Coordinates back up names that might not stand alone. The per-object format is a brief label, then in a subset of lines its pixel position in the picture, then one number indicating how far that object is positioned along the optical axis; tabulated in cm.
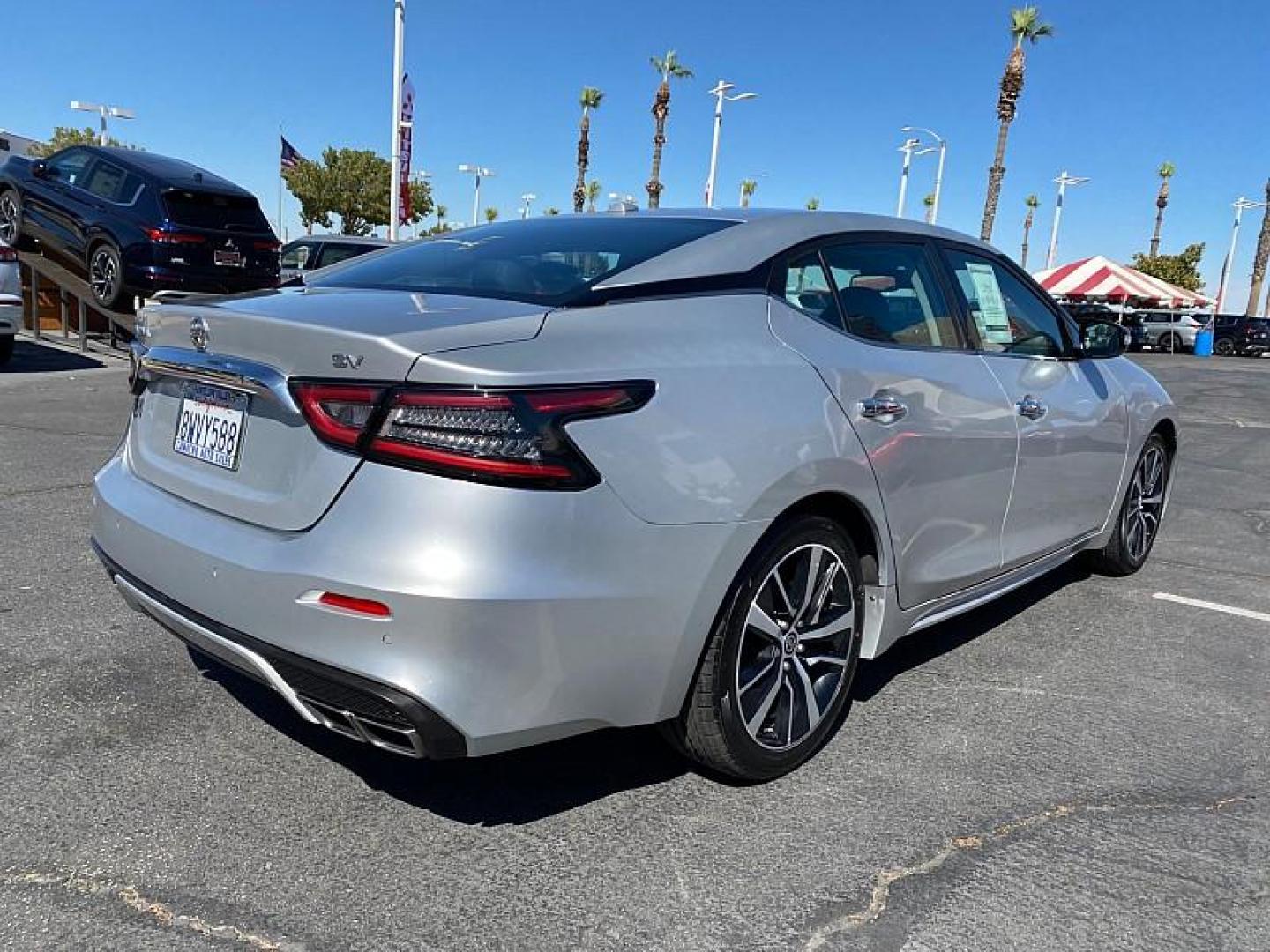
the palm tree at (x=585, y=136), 5025
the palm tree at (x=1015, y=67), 3625
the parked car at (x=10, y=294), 1009
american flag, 2678
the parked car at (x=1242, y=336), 3969
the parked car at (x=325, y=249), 1427
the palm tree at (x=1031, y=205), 9962
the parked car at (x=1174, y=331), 4025
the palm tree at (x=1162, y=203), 7094
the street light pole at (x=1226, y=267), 6506
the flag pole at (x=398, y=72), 2266
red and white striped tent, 3400
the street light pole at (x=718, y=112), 4038
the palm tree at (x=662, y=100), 4553
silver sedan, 213
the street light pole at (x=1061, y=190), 6222
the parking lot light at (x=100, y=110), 4000
